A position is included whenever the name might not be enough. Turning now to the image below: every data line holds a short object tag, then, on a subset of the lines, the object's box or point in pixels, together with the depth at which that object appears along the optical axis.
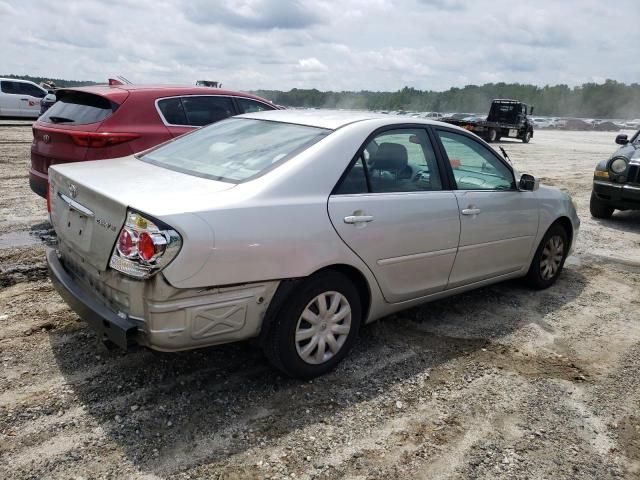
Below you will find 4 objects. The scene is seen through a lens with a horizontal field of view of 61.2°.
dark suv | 7.95
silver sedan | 2.66
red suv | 5.36
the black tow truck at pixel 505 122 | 27.41
